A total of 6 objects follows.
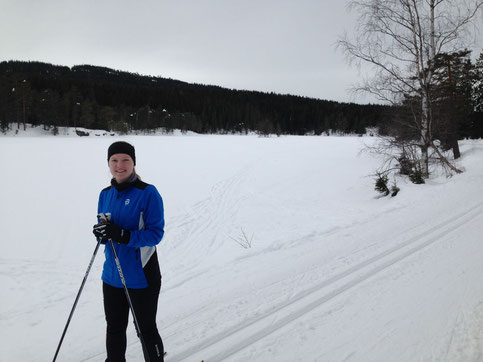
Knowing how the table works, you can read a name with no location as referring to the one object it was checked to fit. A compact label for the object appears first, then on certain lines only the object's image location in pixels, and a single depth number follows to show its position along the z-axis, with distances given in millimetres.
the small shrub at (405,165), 12364
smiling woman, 2357
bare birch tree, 10898
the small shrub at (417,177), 10994
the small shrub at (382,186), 10438
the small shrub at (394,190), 10225
